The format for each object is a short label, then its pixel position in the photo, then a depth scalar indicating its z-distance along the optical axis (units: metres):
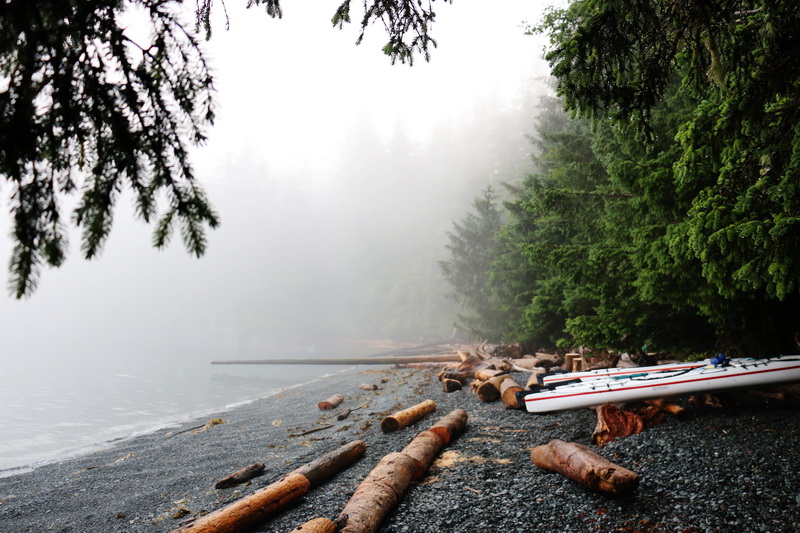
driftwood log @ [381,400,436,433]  6.31
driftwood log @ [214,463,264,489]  4.74
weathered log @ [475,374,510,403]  7.81
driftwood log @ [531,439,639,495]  3.23
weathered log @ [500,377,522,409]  6.94
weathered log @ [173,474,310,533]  3.21
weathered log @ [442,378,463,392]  9.73
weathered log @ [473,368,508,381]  9.77
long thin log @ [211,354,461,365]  18.75
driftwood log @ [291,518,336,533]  2.89
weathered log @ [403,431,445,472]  4.36
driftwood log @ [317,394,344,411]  10.12
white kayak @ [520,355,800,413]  5.10
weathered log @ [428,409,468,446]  5.24
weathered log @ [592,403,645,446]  4.79
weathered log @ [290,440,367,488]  4.30
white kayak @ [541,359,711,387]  6.35
